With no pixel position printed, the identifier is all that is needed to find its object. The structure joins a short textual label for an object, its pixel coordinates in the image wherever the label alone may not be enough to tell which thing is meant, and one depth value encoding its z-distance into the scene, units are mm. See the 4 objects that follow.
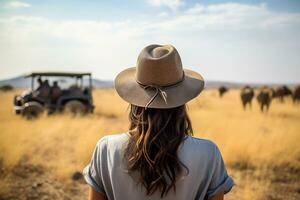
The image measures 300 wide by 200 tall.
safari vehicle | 13327
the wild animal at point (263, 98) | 19173
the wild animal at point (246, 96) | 20914
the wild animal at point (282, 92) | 27547
